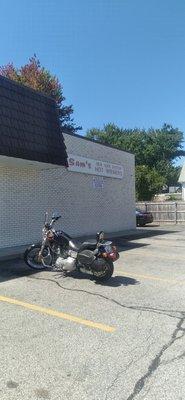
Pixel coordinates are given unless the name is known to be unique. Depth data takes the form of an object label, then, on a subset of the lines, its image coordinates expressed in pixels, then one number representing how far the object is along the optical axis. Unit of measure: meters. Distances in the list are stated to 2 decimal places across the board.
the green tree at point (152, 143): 77.25
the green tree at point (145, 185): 47.92
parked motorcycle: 8.85
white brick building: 12.70
